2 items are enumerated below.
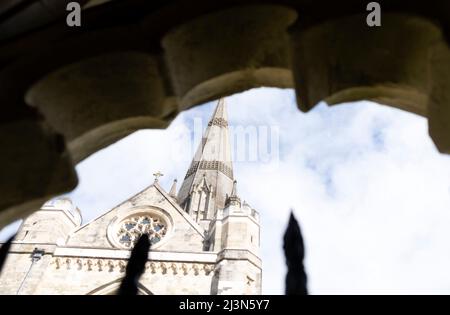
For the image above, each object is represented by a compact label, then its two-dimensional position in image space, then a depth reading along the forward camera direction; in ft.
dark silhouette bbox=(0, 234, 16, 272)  4.53
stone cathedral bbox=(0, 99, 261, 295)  48.08
